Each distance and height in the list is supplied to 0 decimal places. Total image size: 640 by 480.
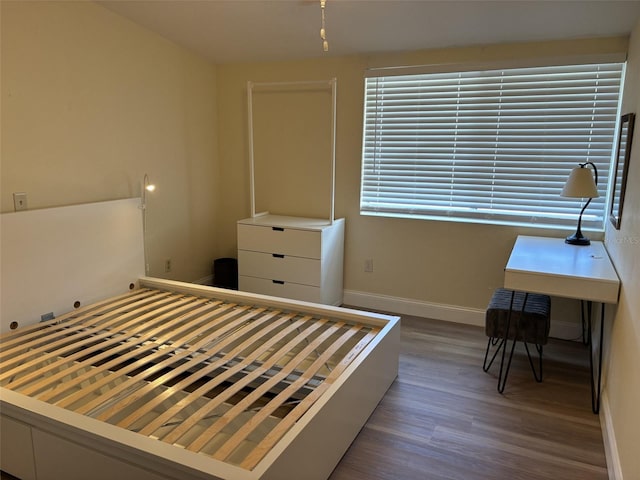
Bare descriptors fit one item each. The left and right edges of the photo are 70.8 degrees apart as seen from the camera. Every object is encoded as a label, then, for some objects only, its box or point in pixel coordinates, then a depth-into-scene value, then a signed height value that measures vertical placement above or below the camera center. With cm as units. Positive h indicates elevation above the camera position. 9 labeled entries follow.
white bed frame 146 -88
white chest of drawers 338 -68
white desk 208 -49
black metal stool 242 -81
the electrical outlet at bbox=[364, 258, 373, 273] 370 -77
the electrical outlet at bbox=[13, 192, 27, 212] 245 -19
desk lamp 258 -8
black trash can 394 -91
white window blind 294 +21
